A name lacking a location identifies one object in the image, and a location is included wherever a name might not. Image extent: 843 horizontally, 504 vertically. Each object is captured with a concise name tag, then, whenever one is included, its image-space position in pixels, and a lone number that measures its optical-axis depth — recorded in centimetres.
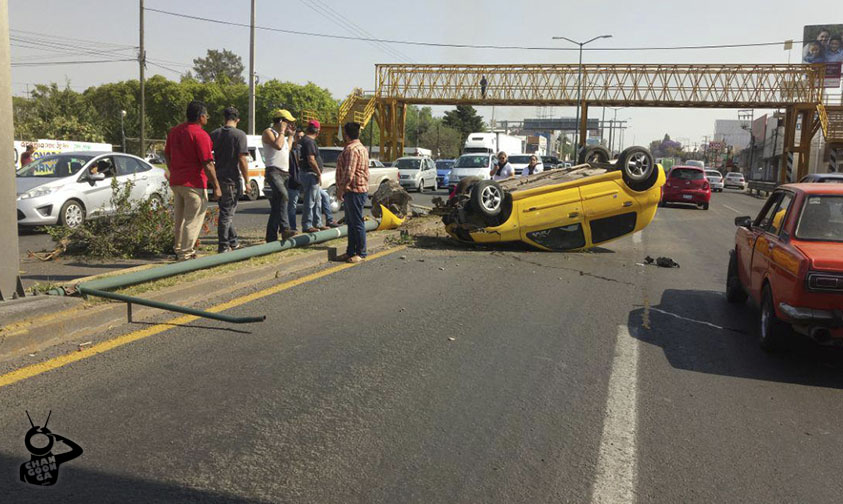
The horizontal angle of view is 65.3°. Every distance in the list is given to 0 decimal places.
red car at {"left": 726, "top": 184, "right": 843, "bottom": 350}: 479
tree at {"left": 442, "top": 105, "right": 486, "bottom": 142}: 10400
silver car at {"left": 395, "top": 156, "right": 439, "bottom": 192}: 3072
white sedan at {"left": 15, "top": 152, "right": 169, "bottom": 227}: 1142
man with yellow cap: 920
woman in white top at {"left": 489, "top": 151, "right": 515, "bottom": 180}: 1500
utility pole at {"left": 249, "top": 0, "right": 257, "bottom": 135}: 3042
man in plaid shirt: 845
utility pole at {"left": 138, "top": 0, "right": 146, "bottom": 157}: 3481
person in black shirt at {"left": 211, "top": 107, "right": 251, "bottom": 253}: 823
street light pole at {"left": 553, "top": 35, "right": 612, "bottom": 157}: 4576
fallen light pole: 539
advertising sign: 8069
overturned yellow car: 1027
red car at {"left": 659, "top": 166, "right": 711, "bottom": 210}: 2498
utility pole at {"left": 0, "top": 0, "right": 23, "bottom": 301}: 516
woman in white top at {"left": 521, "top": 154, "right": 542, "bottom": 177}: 1598
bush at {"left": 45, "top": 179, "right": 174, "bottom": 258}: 823
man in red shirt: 748
